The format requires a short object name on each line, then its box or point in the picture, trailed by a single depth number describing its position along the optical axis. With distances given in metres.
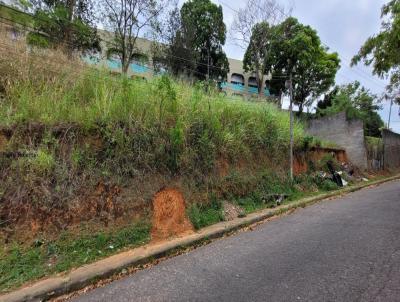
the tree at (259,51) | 26.34
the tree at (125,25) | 17.25
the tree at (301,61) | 26.50
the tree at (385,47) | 9.95
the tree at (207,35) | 25.33
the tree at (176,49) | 21.92
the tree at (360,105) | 24.23
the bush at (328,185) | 10.62
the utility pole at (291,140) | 9.63
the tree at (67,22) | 14.25
